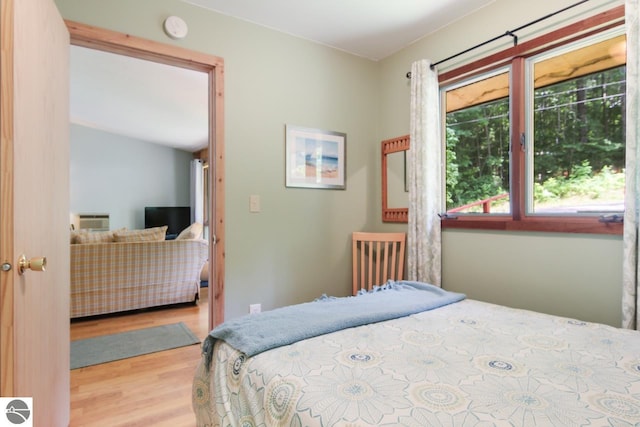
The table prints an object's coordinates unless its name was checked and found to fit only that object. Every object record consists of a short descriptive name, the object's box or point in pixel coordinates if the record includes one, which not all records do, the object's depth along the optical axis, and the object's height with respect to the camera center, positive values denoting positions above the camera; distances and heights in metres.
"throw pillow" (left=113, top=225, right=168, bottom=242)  3.94 -0.24
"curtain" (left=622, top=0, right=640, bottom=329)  1.52 +0.10
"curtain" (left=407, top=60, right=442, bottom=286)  2.41 +0.28
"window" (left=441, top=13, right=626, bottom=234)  1.76 +0.43
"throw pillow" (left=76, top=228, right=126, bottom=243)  3.79 -0.26
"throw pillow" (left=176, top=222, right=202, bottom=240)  4.43 -0.24
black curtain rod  1.80 +1.06
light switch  2.40 +0.08
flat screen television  7.14 -0.06
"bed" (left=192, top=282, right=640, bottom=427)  0.83 -0.47
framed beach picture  2.58 +0.44
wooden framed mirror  2.74 +0.27
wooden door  0.97 +0.04
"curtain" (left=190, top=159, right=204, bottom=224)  7.36 +0.48
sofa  3.55 -0.62
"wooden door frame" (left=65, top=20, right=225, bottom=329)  2.22 +0.32
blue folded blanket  1.25 -0.45
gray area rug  2.63 -1.09
